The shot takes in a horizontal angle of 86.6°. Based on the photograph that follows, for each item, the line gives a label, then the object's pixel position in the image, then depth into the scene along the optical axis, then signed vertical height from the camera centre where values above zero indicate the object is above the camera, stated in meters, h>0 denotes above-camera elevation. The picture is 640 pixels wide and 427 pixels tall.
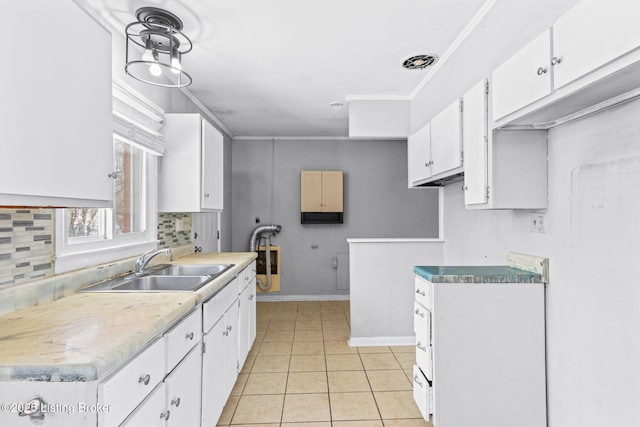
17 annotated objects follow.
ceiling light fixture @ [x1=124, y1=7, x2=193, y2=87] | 1.97 +1.14
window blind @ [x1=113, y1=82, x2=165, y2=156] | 2.06 +0.64
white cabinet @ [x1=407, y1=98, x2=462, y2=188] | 2.15 +0.50
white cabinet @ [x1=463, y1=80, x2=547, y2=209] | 1.69 +0.24
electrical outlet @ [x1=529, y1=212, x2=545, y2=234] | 1.72 -0.03
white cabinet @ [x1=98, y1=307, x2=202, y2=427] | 0.96 -0.57
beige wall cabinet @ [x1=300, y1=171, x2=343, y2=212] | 4.98 +0.39
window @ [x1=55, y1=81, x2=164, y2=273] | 1.81 +0.04
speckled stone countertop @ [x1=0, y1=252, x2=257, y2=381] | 0.87 -0.37
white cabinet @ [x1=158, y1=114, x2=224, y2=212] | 2.60 +0.39
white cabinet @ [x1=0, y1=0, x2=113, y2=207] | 0.97 +0.35
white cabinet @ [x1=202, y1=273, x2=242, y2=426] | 1.77 -0.79
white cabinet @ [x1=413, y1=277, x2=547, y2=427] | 1.73 -0.71
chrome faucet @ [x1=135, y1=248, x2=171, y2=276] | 2.12 -0.29
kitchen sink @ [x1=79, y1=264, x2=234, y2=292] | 1.84 -0.39
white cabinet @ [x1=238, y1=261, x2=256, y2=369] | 2.60 -0.81
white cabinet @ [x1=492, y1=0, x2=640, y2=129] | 0.98 +0.51
